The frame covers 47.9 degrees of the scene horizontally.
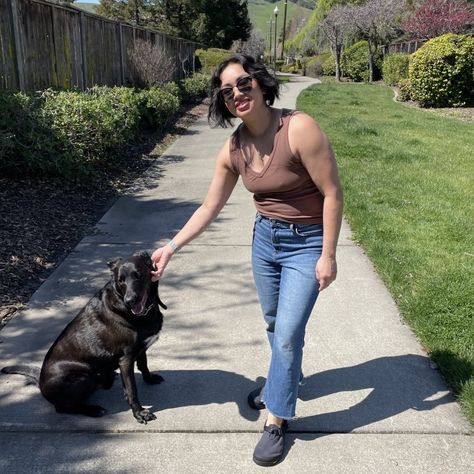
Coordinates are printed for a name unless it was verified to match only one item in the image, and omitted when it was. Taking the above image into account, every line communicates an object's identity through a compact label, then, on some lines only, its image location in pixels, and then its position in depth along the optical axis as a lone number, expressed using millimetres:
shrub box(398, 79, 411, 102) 20905
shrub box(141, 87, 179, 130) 11484
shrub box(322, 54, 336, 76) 43688
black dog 2727
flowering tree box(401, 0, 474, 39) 29548
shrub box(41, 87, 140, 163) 6992
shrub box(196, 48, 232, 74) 27039
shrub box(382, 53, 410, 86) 26980
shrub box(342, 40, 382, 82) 36625
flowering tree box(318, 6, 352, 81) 38344
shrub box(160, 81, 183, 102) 15220
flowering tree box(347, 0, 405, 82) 35844
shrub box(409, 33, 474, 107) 18016
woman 2387
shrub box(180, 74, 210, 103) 18828
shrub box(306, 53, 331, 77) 46938
